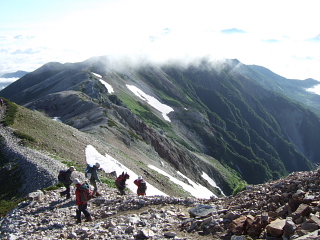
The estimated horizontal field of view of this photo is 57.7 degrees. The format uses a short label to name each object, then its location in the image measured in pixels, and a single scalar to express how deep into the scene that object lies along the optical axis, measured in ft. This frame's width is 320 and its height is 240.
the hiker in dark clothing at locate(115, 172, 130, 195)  82.53
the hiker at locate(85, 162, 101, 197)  76.95
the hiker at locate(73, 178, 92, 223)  59.06
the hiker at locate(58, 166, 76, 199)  71.61
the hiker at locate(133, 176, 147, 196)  84.07
